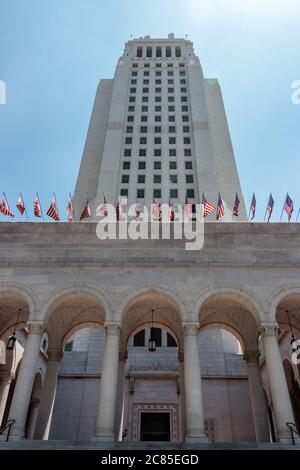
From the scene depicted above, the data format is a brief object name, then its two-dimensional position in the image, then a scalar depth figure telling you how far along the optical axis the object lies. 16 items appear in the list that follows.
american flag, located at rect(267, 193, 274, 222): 22.75
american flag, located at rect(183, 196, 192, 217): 21.83
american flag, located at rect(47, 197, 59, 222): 23.28
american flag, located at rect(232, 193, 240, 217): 22.72
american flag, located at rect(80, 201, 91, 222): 22.90
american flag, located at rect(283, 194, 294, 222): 22.21
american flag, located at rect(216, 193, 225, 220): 22.61
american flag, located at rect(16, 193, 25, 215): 22.89
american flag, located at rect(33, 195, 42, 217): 23.15
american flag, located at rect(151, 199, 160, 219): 22.42
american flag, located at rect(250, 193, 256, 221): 23.06
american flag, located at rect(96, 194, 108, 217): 22.06
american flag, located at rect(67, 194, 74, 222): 23.04
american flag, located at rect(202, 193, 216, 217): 22.58
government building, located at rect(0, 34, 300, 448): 17.42
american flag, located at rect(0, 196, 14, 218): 22.47
